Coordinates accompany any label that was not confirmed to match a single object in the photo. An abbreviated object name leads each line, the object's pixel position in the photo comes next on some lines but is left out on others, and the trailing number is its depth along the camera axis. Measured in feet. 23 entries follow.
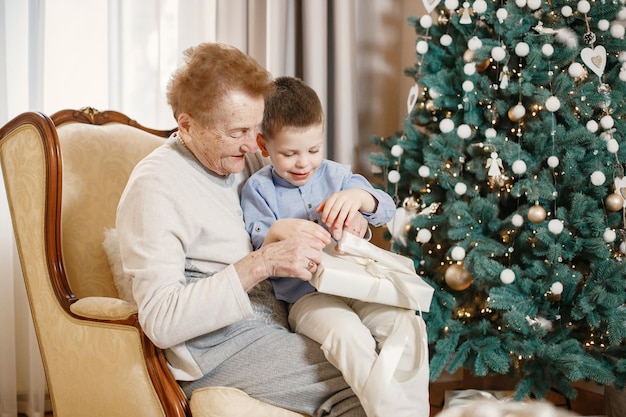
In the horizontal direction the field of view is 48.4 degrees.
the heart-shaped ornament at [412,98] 8.98
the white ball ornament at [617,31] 8.48
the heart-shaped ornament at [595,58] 8.40
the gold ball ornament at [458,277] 8.76
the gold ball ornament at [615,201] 8.34
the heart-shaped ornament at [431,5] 8.87
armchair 5.31
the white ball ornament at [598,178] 8.24
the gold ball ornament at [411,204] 9.17
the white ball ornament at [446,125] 8.64
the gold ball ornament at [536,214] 8.34
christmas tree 8.38
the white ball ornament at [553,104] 8.27
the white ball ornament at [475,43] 8.46
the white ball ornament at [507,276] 8.28
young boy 5.08
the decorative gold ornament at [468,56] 8.61
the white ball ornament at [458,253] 8.46
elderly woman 5.05
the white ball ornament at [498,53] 8.41
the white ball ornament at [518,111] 8.43
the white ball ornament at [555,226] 8.23
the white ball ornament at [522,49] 8.42
